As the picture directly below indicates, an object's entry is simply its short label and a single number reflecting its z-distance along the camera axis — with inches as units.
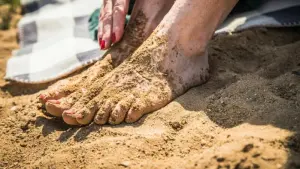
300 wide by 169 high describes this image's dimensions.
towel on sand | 56.1
